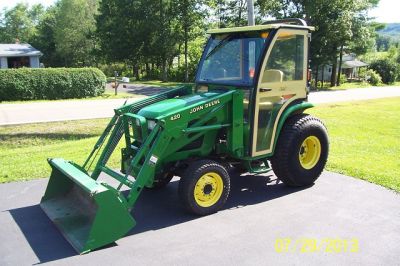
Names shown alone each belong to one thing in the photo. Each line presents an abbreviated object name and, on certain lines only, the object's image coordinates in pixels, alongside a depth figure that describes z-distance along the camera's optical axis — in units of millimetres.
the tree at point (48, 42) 50253
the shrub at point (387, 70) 42281
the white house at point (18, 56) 37375
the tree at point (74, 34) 47000
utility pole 10535
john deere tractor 4961
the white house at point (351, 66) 54525
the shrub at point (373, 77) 39906
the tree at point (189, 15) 34812
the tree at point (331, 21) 29031
